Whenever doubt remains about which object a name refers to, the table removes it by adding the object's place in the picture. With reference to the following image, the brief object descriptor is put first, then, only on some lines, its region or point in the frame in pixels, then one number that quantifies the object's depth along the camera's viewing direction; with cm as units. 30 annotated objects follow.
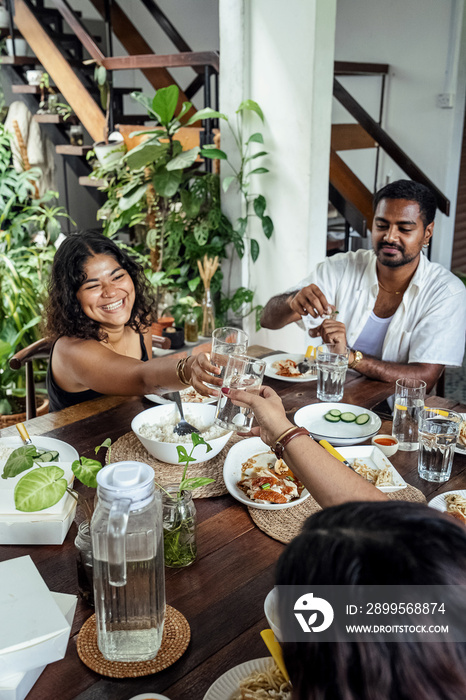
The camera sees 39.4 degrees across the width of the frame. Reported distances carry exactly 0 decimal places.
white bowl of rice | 149
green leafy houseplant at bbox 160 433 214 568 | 114
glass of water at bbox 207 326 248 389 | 156
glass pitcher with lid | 80
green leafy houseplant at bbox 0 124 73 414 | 347
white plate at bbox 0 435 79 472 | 152
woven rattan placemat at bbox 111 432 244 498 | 143
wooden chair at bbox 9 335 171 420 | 226
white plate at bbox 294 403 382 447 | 166
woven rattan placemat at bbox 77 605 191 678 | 94
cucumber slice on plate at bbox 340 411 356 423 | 181
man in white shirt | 227
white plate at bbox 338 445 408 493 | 151
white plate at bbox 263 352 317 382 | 213
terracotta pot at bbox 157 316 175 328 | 403
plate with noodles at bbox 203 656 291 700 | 85
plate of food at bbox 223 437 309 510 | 135
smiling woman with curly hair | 187
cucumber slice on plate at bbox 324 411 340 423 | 182
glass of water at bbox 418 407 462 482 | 148
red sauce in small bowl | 162
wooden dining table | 92
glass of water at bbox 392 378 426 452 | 168
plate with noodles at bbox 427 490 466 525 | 132
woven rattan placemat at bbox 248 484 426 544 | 127
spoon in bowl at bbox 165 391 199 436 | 162
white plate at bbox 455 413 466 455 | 163
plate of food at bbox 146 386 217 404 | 189
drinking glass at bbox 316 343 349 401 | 193
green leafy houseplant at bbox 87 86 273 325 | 386
